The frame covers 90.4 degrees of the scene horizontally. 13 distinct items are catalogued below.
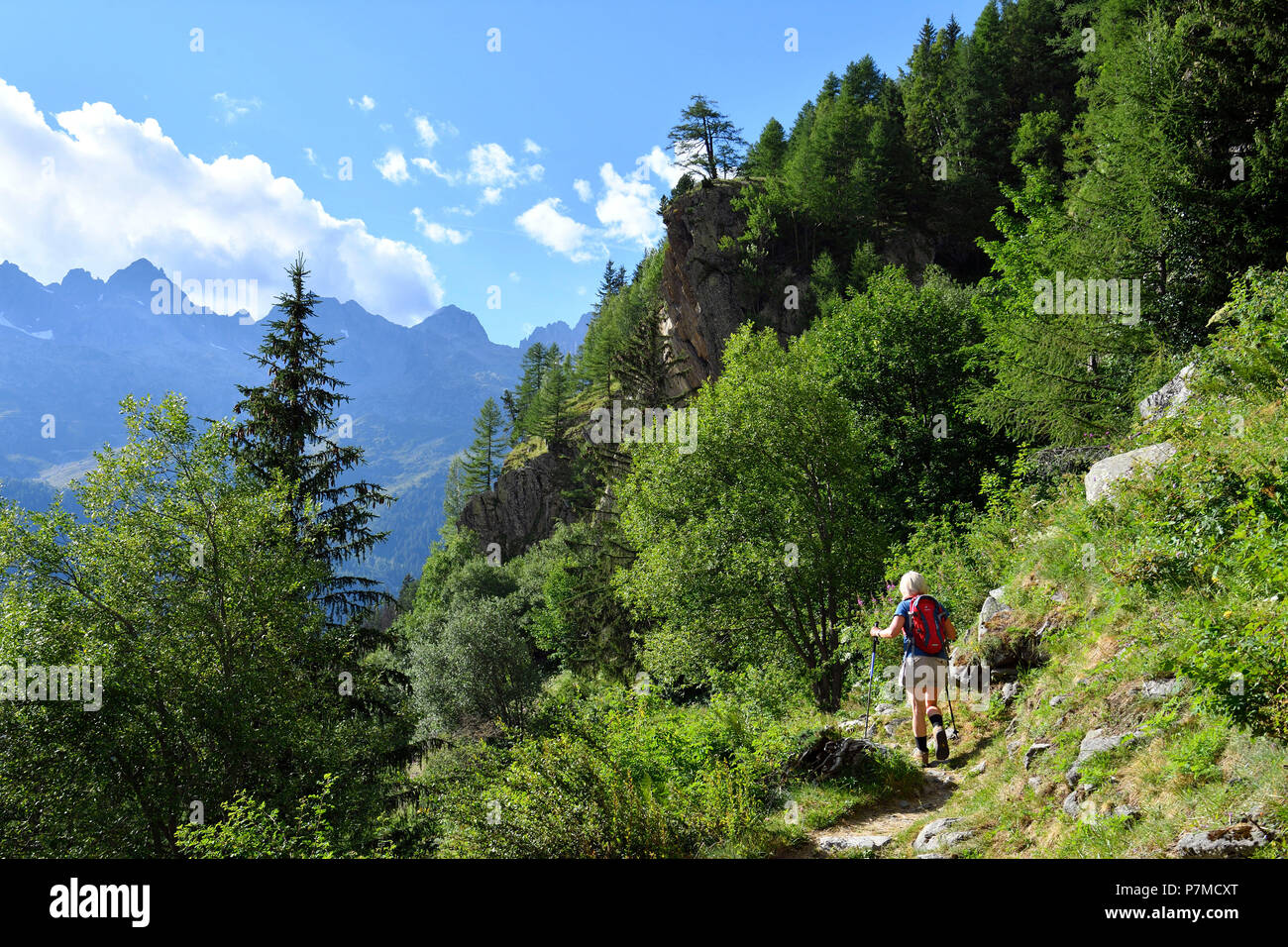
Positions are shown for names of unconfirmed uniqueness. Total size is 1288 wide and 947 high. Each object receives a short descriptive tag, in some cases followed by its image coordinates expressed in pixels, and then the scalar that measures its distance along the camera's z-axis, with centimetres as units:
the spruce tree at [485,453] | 8650
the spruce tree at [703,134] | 5981
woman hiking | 808
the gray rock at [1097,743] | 543
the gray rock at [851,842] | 648
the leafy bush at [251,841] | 732
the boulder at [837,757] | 812
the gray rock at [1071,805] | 521
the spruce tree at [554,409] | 7062
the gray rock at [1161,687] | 536
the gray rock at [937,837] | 592
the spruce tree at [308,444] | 1877
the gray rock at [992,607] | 945
